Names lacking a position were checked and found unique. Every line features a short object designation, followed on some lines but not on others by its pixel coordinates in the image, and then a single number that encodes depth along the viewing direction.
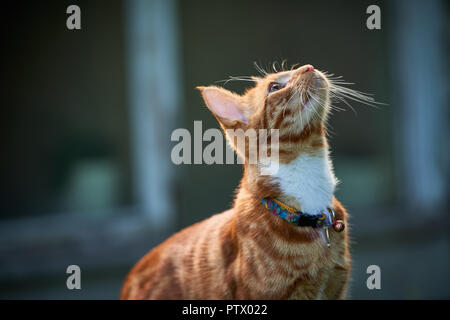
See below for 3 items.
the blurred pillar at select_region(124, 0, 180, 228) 4.47
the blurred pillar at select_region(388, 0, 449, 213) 5.00
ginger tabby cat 1.66
